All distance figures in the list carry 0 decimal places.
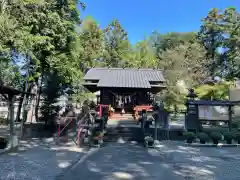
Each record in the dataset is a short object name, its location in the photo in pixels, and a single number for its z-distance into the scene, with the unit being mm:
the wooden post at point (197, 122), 10311
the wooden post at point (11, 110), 7900
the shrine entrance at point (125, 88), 12586
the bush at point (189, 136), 8892
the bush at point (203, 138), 8842
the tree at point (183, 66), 20573
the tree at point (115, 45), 26782
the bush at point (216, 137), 8755
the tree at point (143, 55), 26058
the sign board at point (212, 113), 10483
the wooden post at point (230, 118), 10307
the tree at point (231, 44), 19307
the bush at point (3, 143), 7170
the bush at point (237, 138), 8911
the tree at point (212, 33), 26650
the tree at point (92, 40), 23699
